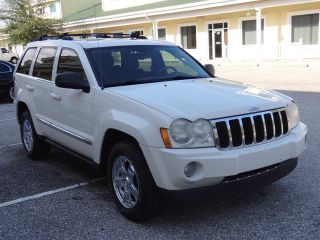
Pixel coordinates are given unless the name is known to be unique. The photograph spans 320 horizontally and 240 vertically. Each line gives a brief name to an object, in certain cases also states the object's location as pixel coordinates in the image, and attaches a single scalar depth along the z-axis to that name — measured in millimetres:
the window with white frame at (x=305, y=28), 22547
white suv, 3666
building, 22812
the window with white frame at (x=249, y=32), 25172
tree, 33406
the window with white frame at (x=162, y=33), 30719
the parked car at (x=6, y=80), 14594
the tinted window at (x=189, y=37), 28766
